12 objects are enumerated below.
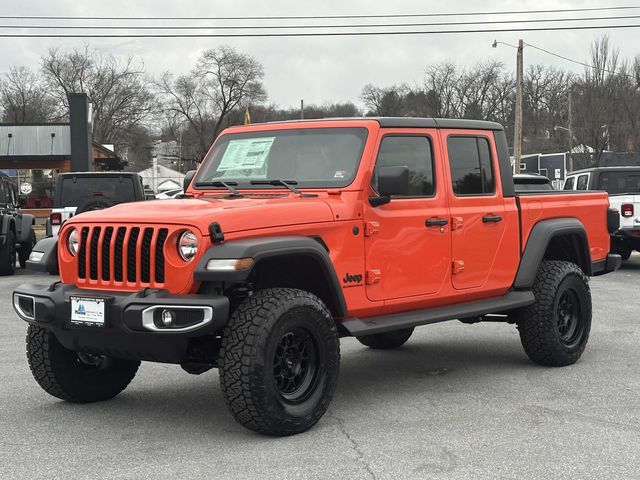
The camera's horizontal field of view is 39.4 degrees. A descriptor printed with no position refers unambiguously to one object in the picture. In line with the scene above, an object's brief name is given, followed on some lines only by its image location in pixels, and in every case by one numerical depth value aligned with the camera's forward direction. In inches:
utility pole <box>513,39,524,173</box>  1434.5
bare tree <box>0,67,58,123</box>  3056.1
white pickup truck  631.8
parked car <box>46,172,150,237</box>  628.1
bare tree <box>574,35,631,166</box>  1672.0
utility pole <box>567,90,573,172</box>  1785.2
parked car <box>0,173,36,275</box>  660.1
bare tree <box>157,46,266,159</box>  3196.4
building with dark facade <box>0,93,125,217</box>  1822.1
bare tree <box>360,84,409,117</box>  2436.8
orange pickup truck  198.2
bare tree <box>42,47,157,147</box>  3068.4
